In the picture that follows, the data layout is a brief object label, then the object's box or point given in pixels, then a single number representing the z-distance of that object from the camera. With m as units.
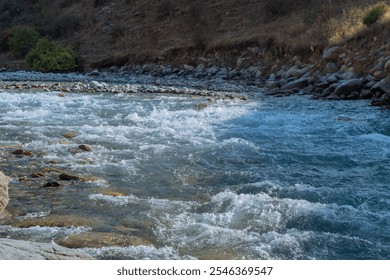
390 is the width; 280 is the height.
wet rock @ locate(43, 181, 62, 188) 6.18
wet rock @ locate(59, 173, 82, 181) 6.46
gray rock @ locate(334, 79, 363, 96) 13.48
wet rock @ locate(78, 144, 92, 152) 8.03
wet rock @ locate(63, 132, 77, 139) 9.08
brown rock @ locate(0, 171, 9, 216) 5.28
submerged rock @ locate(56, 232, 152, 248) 4.60
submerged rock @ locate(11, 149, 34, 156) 7.65
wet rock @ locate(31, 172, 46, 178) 6.54
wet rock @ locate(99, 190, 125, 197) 5.96
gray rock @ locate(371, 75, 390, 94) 12.06
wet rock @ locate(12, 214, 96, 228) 5.03
